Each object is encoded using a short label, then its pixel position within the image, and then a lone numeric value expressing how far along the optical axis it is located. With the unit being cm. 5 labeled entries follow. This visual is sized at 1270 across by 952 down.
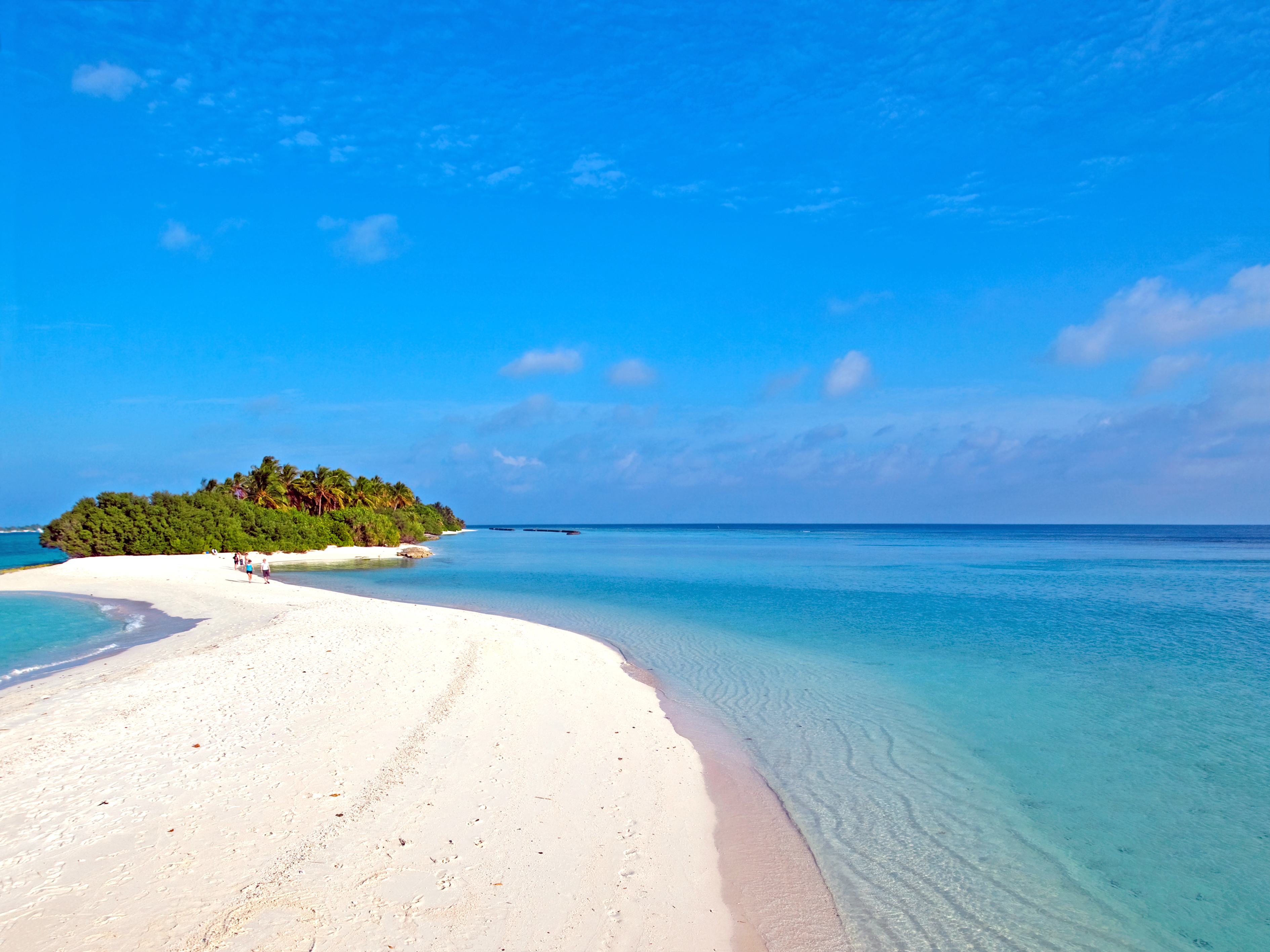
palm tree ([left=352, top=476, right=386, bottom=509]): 8794
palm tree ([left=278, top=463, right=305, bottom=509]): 7394
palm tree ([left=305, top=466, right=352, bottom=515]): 7756
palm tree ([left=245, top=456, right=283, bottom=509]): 7056
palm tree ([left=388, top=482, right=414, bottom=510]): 11050
